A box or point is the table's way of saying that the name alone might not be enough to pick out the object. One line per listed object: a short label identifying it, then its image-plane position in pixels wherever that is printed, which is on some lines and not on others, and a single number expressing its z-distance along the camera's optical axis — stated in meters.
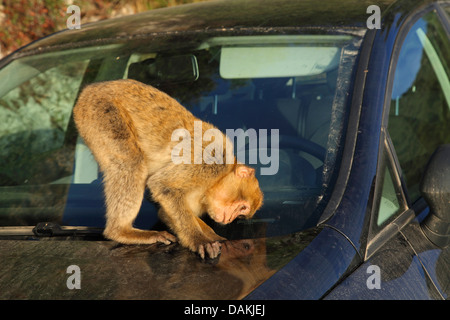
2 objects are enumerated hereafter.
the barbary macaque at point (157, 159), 2.62
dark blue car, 1.81
